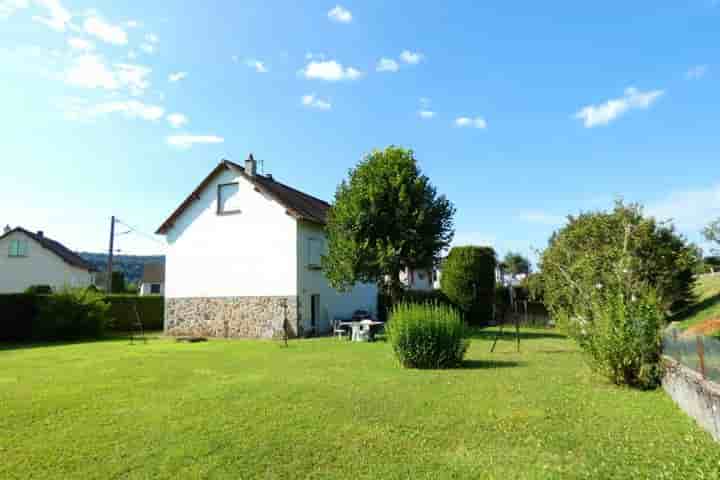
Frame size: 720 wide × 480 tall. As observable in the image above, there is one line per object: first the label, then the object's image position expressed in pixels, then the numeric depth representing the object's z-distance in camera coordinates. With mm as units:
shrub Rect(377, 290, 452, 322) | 25300
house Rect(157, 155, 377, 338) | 18922
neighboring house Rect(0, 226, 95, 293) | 32969
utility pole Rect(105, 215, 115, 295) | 28406
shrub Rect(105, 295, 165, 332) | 24656
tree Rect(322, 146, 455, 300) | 17109
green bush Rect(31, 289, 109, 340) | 19547
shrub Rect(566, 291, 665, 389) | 7551
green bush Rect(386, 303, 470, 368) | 9992
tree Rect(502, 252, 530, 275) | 58566
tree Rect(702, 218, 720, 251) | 17500
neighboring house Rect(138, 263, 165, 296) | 51094
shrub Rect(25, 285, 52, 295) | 29077
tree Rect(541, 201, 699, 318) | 16688
